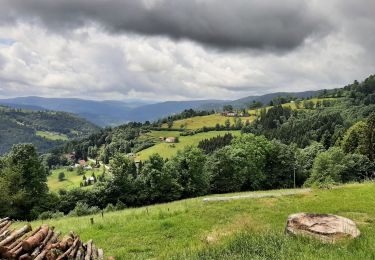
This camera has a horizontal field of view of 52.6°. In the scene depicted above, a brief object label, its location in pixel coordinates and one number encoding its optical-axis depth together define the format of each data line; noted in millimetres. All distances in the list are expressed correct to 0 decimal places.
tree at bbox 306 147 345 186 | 92000
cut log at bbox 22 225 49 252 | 14617
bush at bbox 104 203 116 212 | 65162
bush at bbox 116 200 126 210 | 70412
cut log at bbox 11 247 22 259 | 13843
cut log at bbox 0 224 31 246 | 14549
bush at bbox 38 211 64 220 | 58969
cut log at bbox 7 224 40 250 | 14545
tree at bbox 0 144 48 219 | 62344
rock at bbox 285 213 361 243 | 16234
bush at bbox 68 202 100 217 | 60531
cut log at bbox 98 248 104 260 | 17331
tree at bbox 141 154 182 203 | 78062
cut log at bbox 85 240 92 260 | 16434
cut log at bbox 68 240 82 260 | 15461
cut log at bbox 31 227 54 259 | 14633
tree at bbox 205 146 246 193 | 89062
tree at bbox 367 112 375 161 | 101250
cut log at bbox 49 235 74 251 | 15673
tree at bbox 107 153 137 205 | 76875
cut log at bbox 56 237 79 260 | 15008
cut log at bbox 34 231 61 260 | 14352
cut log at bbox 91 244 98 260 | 17067
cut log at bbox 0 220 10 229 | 17528
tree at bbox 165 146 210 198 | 83406
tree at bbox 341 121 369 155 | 107625
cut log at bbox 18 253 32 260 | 13914
